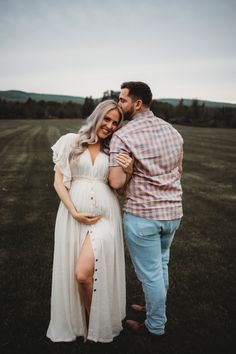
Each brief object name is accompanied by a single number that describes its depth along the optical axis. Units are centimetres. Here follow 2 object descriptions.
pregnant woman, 266
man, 242
